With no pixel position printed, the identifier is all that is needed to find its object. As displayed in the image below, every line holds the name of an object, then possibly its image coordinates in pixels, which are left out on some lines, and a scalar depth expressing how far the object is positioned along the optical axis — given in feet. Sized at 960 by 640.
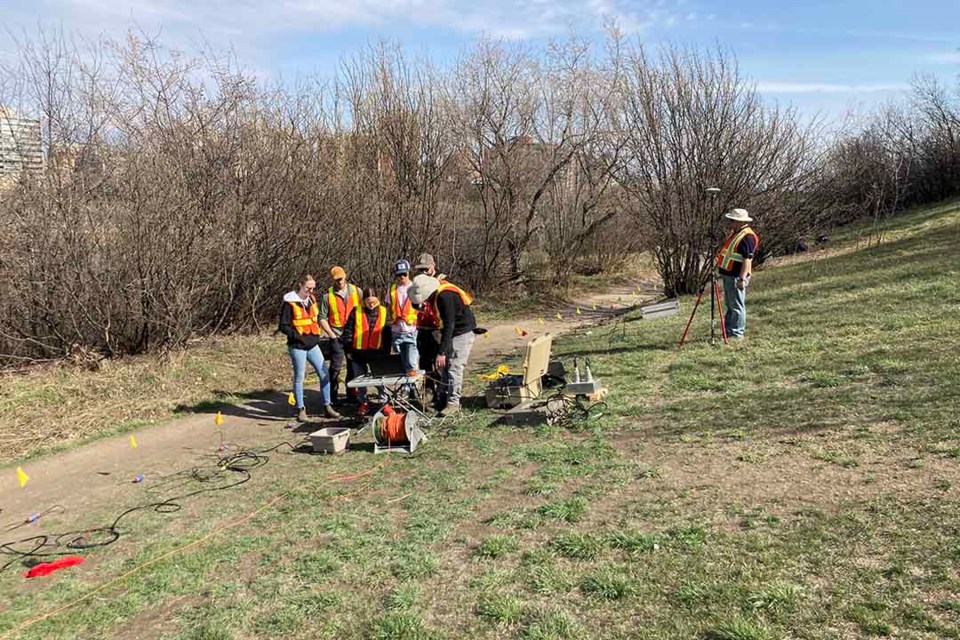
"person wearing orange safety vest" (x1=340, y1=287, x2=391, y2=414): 27.45
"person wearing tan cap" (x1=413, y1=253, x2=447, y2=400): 26.18
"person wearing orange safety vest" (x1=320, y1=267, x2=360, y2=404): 27.86
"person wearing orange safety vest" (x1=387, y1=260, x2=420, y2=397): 26.25
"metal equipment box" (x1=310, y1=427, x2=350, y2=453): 22.80
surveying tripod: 30.71
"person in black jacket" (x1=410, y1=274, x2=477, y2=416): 24.59
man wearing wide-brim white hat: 29.30
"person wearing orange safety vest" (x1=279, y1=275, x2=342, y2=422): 26.66
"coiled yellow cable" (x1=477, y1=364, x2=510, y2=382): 28.02
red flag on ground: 15.26
